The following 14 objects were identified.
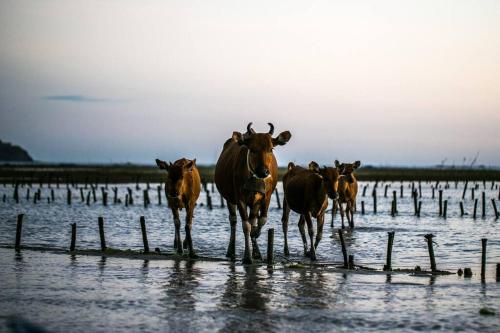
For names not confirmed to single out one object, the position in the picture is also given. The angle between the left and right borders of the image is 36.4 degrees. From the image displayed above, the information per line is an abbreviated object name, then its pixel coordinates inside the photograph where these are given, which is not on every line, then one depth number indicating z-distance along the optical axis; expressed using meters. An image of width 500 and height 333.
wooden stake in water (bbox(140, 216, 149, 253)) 20.57
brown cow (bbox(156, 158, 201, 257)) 21.28
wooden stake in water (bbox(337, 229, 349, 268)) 17.89
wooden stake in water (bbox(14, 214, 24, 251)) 21.64
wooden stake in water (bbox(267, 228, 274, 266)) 17.88
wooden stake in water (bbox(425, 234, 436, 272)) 17.53
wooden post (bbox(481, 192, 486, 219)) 45.91
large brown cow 17.09
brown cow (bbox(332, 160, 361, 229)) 34.84
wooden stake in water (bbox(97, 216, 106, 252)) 20.98
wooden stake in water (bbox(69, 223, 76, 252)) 21.14
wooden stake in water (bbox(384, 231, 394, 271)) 17.80
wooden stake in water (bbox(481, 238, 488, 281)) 16.45
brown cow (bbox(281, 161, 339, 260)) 20.83
